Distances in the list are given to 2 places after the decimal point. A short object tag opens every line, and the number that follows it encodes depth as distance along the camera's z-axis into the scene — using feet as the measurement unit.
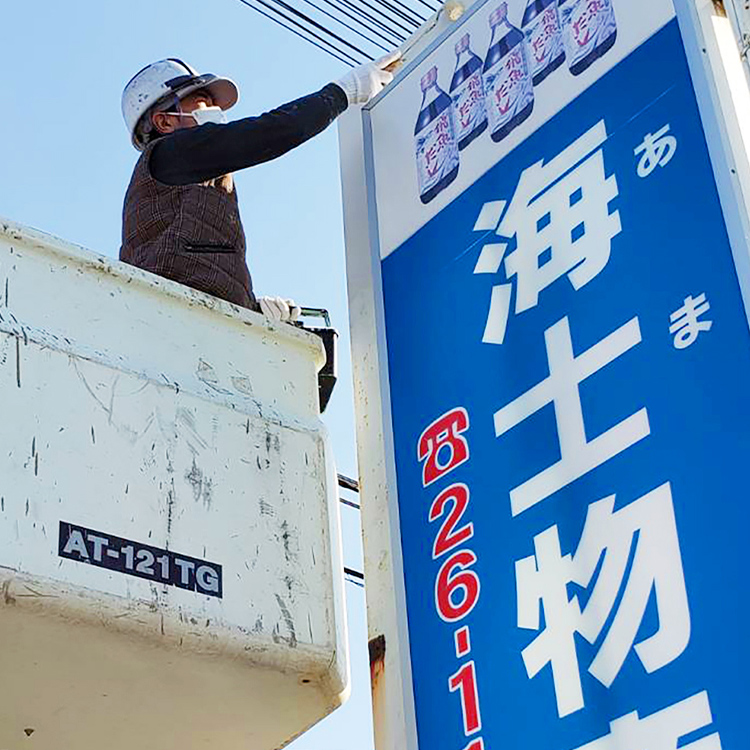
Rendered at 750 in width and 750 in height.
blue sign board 10.98
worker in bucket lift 15.90
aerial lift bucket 12.22
